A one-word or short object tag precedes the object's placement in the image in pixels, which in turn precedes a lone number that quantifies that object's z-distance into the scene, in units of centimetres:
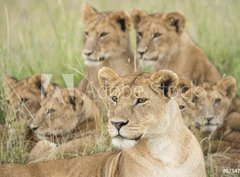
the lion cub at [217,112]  1575
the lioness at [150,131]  1209
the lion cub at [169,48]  1781
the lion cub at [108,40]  1764
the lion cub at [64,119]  1528
